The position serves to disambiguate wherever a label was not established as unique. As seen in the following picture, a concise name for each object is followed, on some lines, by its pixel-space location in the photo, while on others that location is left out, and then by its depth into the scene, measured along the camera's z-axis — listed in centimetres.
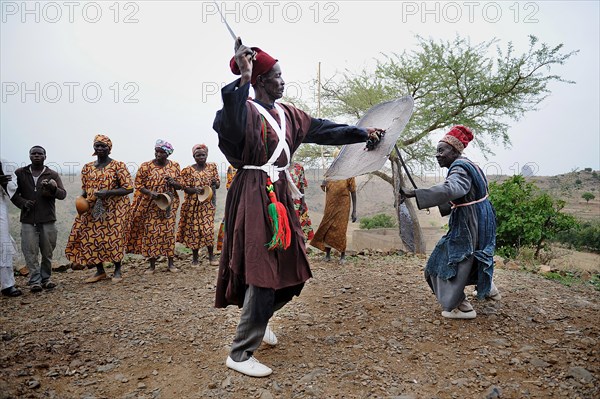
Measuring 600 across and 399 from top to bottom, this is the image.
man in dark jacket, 531
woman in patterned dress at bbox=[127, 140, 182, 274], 602
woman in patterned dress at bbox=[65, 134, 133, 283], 551
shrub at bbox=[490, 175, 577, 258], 779
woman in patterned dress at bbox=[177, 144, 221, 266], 635
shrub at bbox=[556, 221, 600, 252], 1201
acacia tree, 1059
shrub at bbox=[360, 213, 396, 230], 1598
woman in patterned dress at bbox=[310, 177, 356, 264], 682
